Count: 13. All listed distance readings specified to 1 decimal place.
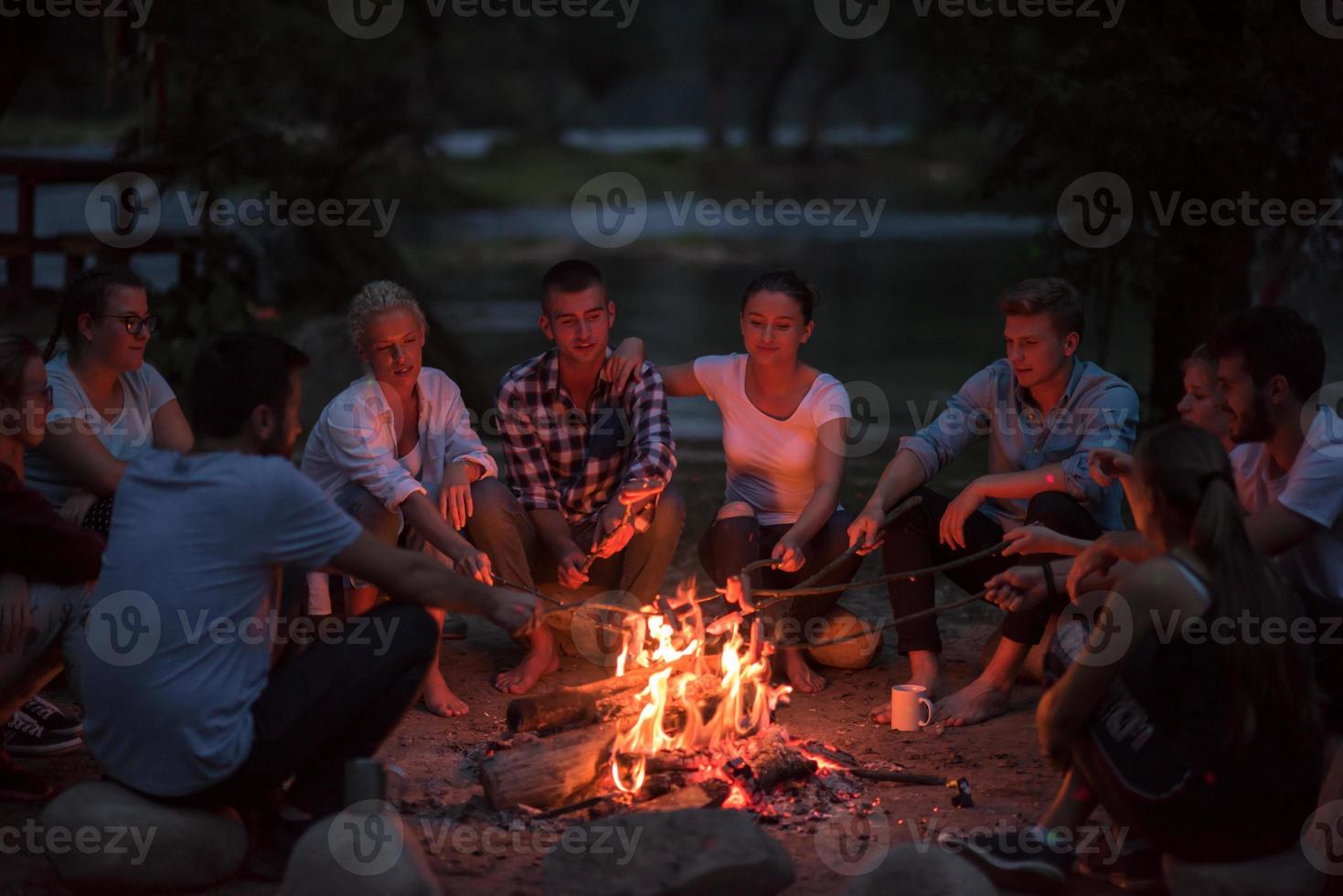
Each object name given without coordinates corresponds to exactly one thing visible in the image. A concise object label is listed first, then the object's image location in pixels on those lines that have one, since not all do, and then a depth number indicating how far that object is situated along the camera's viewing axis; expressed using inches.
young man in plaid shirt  205.6
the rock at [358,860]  125.2
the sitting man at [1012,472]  193.5
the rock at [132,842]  133.6
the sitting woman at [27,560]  157.6
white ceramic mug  190.2
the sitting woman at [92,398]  185.2
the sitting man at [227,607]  132.2
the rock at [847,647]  214.7
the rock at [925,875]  125.2
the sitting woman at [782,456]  204.4
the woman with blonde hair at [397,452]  193.3
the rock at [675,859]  130.8
